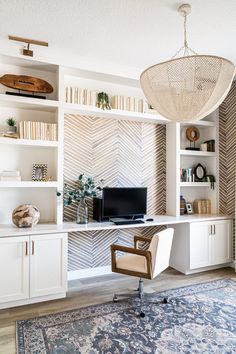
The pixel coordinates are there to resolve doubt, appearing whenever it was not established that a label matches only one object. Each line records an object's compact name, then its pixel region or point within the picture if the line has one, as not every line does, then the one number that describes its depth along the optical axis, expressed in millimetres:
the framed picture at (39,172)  3123
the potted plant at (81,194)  3152
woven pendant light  1607
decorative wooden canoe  2855
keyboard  3177
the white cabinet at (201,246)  3555
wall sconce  2680
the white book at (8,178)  2842
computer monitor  3262
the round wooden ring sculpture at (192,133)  4176
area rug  2002
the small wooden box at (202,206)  4199
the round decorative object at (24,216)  2783
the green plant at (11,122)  2963
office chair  2502
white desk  2639
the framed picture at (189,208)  4152
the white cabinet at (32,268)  2549
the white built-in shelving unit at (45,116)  2961
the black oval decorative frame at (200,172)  4270
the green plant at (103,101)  3325
